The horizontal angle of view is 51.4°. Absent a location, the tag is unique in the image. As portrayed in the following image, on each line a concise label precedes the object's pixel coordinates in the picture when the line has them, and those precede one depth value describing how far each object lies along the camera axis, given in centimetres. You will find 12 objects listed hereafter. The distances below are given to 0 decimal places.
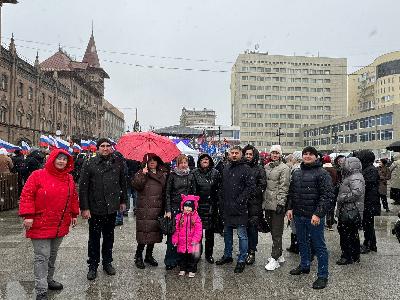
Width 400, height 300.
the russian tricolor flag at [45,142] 1967
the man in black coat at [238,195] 617
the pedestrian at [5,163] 1333
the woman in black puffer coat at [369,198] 746
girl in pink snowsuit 600
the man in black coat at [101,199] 577
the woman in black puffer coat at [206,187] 633
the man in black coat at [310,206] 557
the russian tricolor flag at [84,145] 2421
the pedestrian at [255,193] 632
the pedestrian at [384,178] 1294
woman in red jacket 479
